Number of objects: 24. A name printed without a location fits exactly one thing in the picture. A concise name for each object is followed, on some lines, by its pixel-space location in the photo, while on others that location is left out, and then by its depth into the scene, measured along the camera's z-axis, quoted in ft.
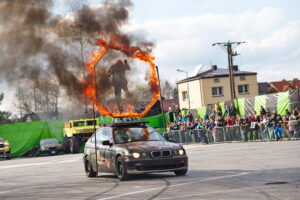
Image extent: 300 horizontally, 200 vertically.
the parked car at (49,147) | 142.30
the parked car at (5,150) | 142.10
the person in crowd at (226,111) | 128.09
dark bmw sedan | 49.37
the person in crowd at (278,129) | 101.91
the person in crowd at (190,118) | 136.56
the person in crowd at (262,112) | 108.37
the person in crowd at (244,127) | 111.04
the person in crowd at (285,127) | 101.04
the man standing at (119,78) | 92.63
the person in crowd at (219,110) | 125.49
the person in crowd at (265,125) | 104.48
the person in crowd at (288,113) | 101.43
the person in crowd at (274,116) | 102.45
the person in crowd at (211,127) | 121.80
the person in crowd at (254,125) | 107.96
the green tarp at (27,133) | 151.84
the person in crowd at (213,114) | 129.20
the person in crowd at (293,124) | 98.22
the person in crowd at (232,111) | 126.44
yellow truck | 144.56
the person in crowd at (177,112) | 153.39
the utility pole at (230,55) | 180.86
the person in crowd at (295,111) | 99.04
